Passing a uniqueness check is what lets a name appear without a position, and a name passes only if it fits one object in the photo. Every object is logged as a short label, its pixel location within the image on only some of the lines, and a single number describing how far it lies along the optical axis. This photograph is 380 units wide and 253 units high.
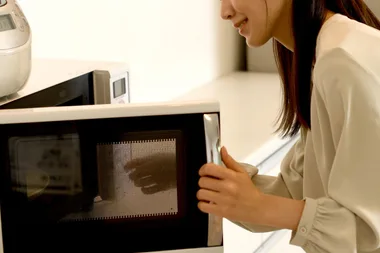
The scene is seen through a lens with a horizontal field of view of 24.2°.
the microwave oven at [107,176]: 1.97
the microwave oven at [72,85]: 2.20
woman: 1.97
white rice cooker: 2.10
